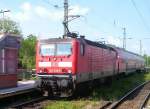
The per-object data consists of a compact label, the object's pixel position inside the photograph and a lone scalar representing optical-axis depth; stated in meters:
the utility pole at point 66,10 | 28.66
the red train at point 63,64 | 18.33
